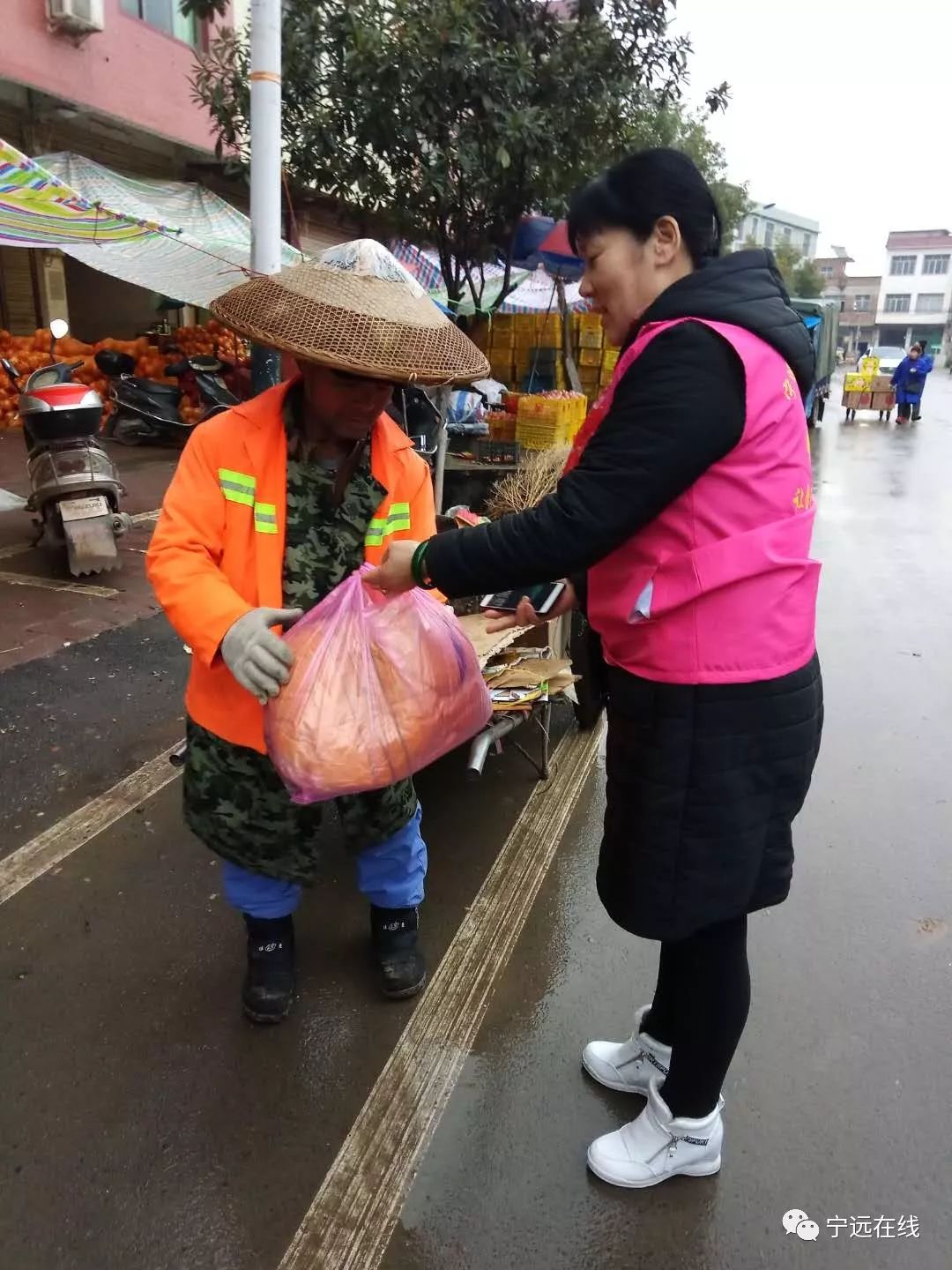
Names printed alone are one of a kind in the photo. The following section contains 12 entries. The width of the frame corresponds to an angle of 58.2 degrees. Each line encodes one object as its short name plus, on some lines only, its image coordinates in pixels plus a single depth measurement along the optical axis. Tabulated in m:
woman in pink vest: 1.28
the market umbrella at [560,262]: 8.30
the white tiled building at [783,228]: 70.69
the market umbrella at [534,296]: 14.09
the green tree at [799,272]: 46.09
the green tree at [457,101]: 5.66
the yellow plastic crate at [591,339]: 9.13
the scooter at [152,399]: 10.22
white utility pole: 3.98
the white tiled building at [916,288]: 81.12
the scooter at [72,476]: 5.37
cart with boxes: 21.22
